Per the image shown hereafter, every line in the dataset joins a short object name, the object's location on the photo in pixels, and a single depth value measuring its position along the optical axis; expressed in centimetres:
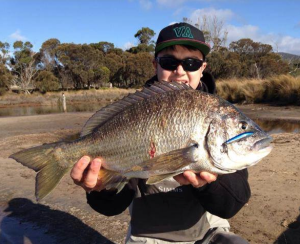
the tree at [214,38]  4475
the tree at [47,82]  4894
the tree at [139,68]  5050
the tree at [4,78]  4598
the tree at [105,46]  6156
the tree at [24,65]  5191
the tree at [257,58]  3828
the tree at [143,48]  6159
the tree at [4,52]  5207
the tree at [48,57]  5416
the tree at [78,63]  5050
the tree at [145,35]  6606
